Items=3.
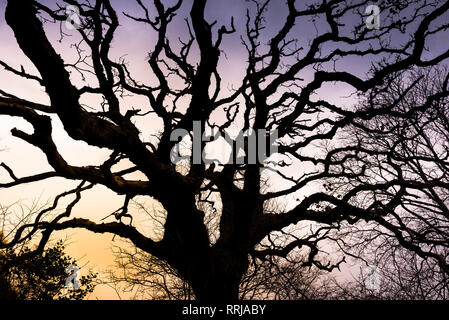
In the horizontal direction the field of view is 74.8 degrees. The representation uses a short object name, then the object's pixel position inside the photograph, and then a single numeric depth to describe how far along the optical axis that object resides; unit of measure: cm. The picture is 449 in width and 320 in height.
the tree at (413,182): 591
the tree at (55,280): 902
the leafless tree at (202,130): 354
